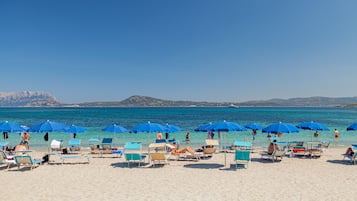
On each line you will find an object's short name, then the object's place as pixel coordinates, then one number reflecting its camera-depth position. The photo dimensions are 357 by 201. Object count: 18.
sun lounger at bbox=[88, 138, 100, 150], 13.94
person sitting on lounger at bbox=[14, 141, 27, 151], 12.32
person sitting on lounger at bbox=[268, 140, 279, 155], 11.79
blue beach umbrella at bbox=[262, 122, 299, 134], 11.31
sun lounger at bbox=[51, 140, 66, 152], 13.91
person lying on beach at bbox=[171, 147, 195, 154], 11.92
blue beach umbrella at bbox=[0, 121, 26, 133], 11.72
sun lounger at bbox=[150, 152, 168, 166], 10.32
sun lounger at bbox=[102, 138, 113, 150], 14.56
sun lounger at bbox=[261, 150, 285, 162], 11.27
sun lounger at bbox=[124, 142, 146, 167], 10.37
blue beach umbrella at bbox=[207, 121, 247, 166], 10.41
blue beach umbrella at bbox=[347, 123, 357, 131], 12.86
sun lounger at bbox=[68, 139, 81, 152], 14.71
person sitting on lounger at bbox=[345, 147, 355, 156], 11.95
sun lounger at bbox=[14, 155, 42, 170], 9.71
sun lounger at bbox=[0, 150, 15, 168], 10.07
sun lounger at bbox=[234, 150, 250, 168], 9.95
